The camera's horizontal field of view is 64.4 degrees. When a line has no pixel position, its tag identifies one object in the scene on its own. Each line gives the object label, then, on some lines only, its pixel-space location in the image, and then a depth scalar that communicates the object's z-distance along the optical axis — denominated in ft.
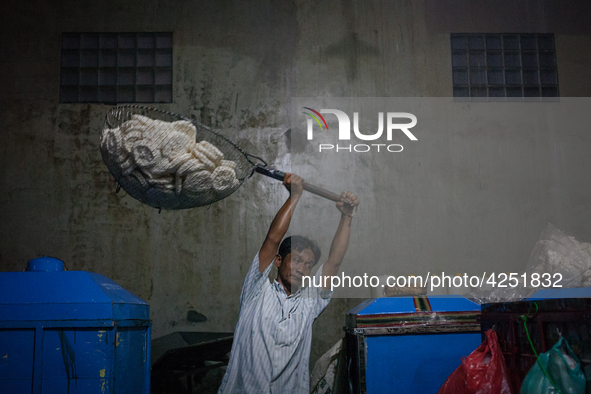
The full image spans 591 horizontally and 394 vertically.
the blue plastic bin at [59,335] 8.00
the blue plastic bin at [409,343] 8.96
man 8.69
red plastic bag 6.53
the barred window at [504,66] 15.06
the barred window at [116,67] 14.88
